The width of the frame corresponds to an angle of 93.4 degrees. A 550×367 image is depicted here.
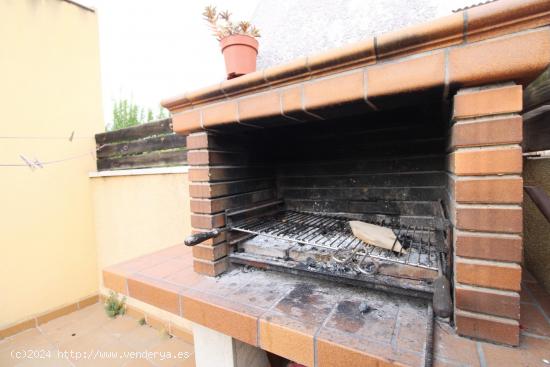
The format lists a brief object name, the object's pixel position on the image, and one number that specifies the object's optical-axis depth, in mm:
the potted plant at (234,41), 1436
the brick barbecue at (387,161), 720
